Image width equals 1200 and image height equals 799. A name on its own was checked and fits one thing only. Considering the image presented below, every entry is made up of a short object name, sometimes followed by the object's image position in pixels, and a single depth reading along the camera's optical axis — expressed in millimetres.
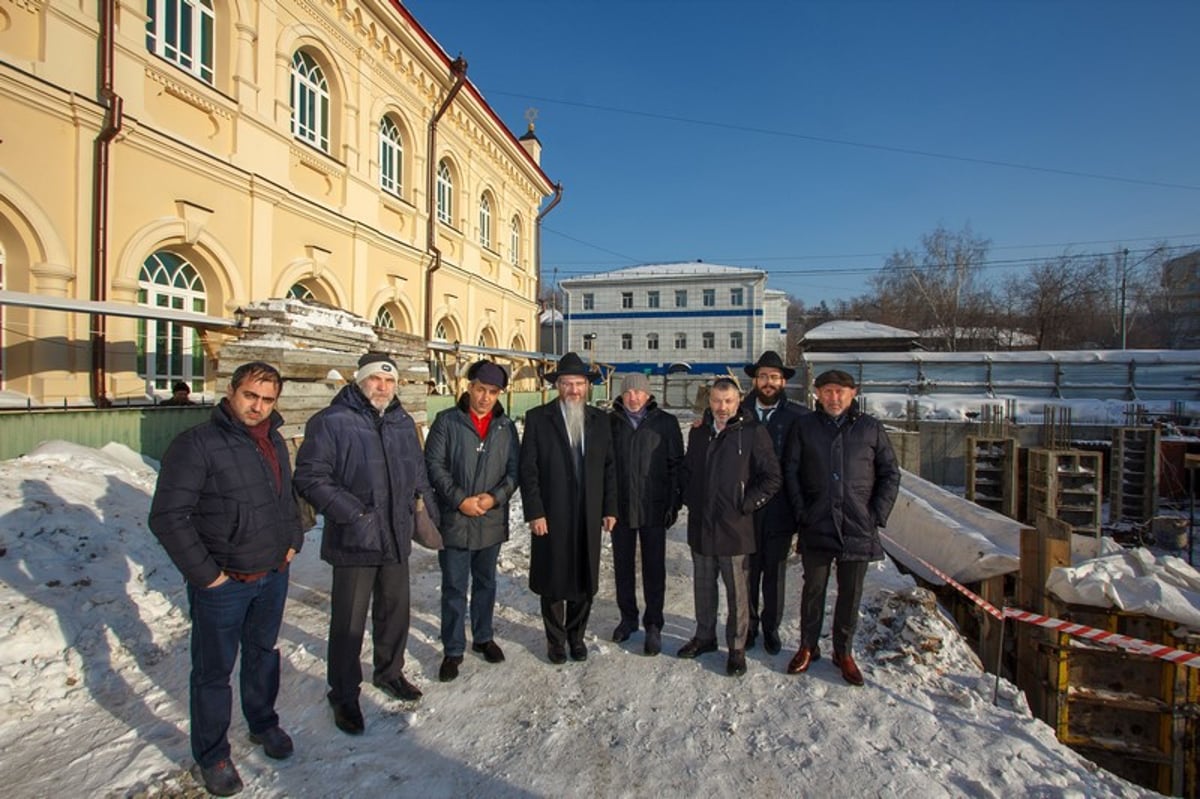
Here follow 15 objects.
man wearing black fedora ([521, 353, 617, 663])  3822
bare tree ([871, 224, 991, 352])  37500
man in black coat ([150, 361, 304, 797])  2457
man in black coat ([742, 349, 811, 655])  4031
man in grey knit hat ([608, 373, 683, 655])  4031
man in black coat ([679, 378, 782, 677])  3764
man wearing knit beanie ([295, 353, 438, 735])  3012
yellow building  6441
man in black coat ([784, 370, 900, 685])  3684
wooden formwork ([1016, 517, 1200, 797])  4574
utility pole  31322
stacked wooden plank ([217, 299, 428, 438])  7059
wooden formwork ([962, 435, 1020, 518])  11172
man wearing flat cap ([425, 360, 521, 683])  3664
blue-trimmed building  41469
